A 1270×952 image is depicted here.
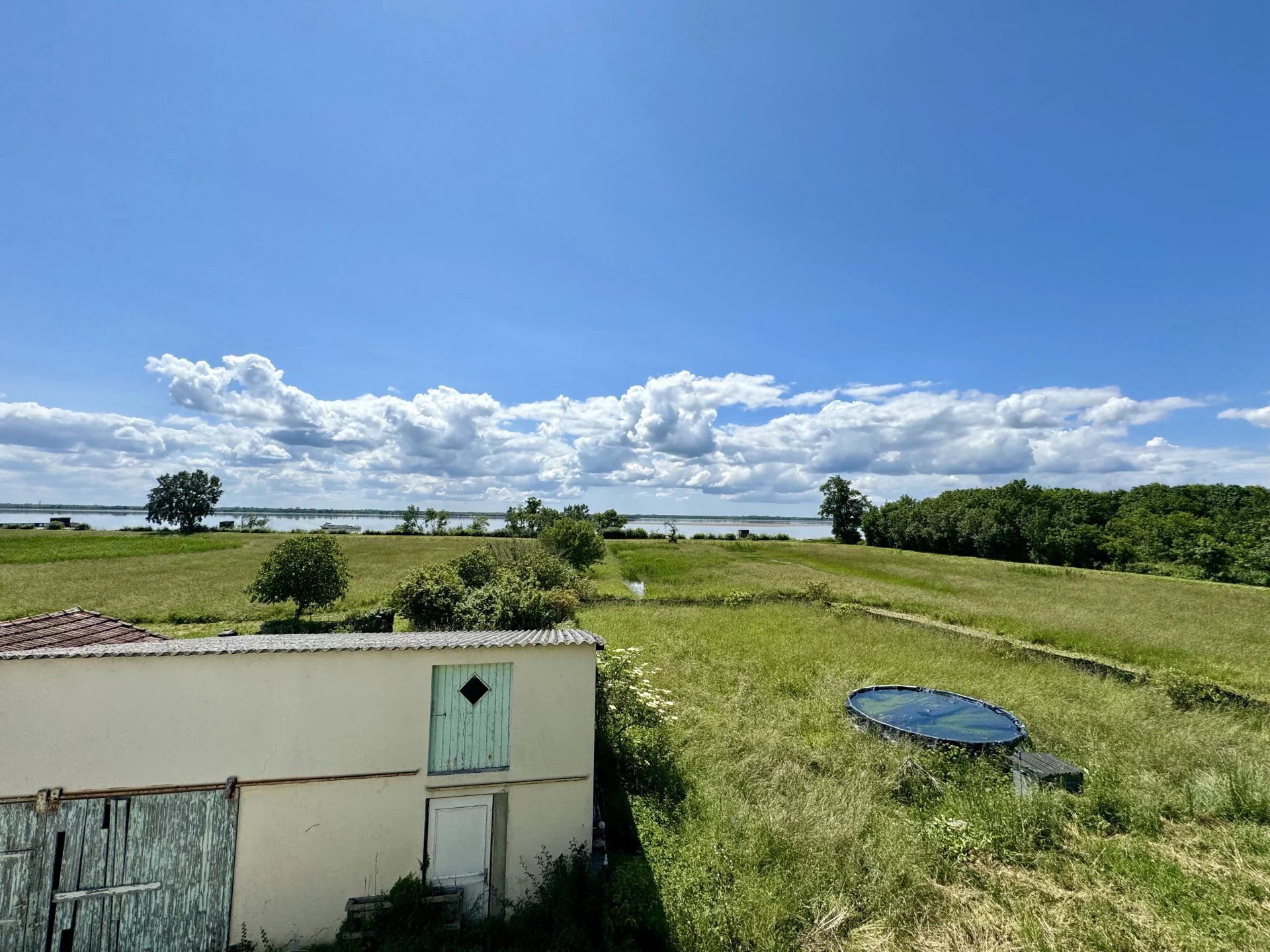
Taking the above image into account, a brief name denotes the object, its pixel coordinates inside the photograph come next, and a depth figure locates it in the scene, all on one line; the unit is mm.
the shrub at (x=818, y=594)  32528
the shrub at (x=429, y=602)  18328
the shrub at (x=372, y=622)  21250
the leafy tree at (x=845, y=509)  99938
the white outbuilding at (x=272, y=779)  6719
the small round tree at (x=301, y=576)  26141
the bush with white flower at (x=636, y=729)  10875
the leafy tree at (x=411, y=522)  98062
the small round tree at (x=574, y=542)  42969
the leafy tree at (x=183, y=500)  90312
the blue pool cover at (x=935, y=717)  12508
